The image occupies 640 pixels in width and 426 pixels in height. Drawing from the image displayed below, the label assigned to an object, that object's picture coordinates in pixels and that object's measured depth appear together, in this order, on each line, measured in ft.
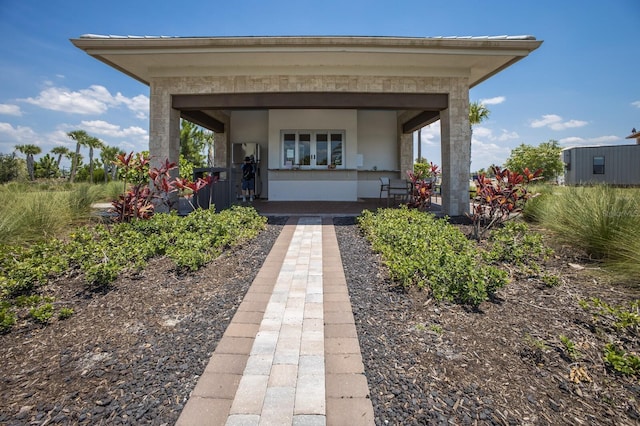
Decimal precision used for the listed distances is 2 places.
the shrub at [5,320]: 7.13
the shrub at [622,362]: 5.79
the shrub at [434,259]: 8.93
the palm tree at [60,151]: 122.72
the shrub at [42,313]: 7.51
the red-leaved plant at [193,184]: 17.82
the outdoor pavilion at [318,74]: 20.65
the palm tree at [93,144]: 118.32
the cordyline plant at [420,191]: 21.85
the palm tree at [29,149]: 114.29
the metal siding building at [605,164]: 65.05
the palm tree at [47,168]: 99.30
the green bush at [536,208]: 18.55
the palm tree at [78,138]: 115.96
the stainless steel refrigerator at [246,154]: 39.99
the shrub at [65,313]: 7.86
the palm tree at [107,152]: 112.05
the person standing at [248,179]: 34.99
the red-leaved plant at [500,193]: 15.12
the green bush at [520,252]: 11.91
